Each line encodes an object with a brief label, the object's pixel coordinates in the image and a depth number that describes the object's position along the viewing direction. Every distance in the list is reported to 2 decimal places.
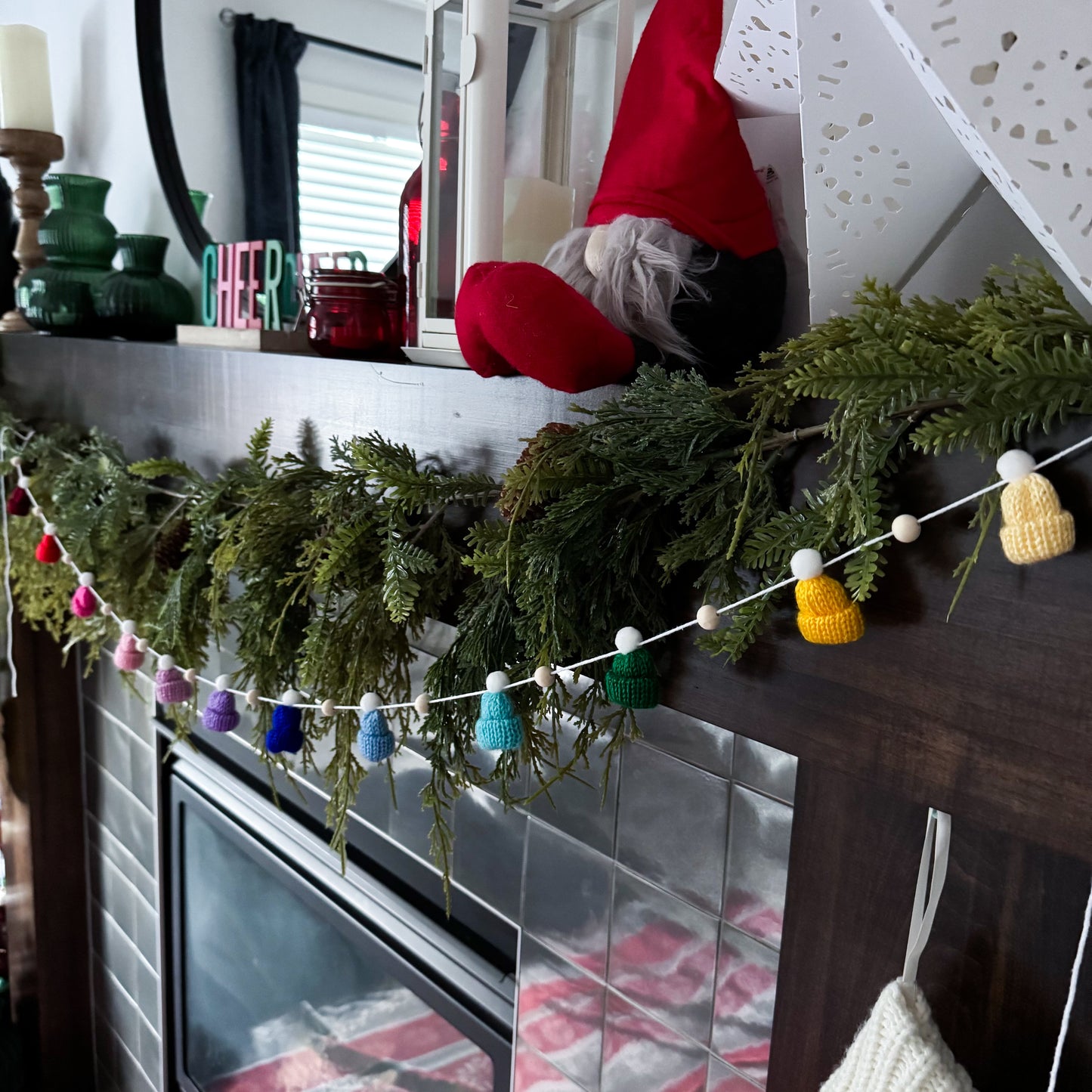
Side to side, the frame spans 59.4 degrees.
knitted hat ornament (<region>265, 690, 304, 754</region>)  0.73
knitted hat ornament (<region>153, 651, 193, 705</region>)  0.83
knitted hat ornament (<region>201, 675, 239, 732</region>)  0.79
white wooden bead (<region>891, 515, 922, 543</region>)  0.40
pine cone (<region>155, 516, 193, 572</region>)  0.91
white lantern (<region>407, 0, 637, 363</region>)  0.65
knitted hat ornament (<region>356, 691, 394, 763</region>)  0.65
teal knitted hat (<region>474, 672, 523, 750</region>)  0.55
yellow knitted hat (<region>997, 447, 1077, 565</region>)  0.35
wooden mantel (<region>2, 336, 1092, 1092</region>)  0.39
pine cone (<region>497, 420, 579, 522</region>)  0.52
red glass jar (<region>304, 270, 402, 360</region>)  0.86
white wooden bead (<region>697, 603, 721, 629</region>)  0.47
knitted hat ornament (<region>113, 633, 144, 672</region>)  0.87
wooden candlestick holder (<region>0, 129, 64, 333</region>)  1.36
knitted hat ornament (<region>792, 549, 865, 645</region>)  0.42
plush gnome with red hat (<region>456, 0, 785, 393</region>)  0.55
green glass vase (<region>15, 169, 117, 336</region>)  1.25
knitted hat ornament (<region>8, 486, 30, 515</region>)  1.12
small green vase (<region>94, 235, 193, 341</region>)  1.18
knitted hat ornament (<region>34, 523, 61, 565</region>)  1.03
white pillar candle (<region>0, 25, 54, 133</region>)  1.34
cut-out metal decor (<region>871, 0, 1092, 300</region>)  0.33
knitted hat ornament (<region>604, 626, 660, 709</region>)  0.51
